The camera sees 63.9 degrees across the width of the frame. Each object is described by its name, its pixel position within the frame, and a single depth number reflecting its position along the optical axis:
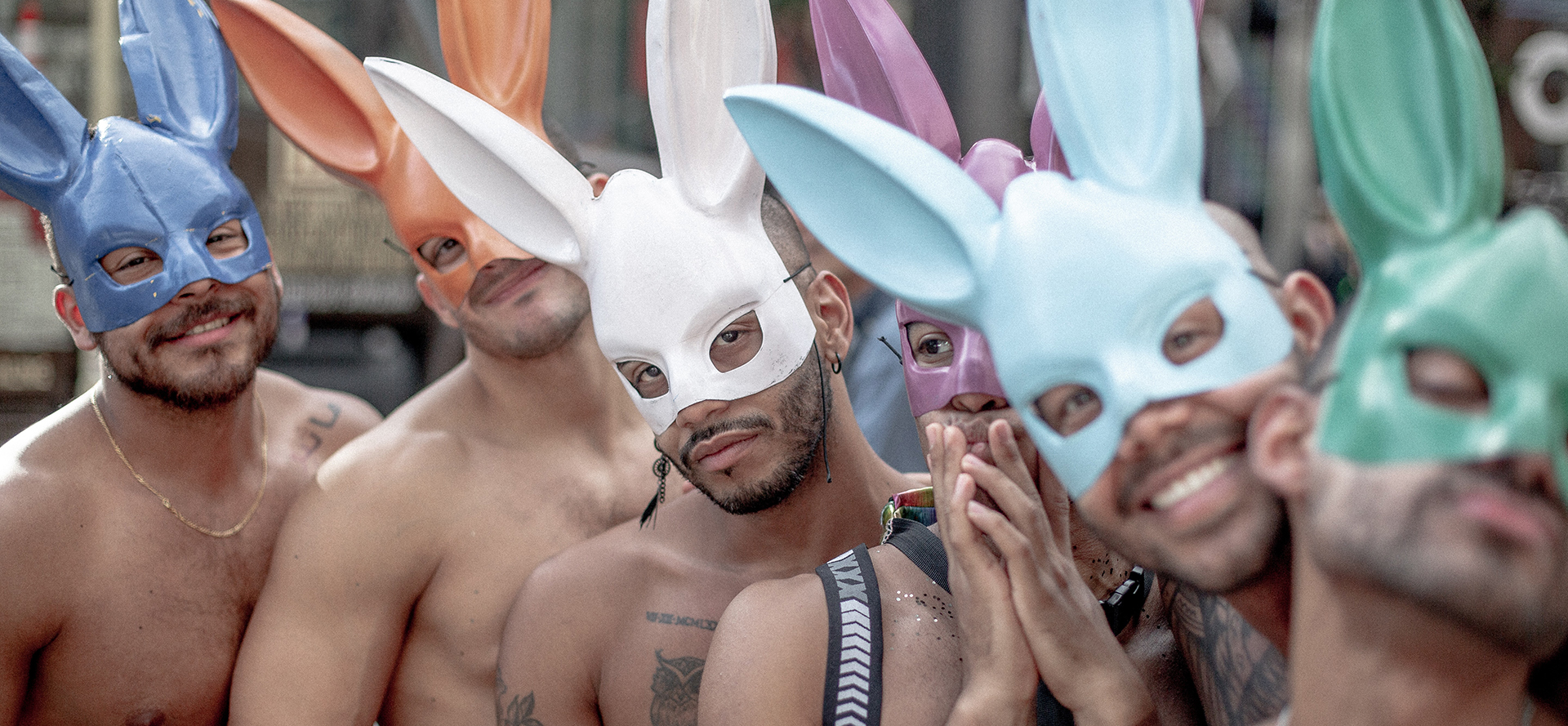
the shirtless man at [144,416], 2.85
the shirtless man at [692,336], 2.34
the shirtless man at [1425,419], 1.21
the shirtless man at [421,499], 2.91
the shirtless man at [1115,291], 1.48
